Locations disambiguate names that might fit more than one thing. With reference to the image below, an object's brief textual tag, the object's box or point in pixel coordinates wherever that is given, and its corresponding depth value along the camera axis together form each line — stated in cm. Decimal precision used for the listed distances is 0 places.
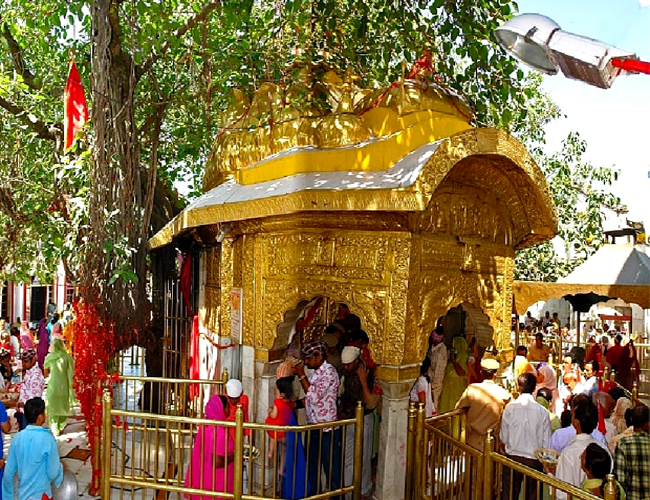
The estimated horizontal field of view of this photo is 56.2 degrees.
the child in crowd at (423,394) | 687
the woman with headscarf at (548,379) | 847
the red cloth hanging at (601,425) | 578
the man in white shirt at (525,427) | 572
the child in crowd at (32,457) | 483
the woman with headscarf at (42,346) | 1264
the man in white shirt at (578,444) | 464
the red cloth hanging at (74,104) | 799
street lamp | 320
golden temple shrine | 582
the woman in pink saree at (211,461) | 513
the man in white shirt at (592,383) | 818
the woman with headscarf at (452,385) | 818
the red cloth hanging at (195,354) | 838
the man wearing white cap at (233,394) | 588
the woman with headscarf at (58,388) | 869
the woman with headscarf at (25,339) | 1443
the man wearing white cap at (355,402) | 632
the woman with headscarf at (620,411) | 655
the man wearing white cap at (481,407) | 604
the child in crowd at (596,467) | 406
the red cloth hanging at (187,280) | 920
